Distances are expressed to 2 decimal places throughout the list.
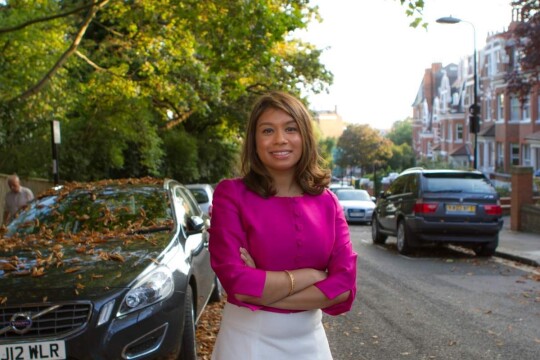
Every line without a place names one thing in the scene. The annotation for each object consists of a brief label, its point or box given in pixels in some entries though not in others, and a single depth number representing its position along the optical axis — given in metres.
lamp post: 21.23
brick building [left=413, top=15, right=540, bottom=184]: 39.78
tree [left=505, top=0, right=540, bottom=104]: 19.70
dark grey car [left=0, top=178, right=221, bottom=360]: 4.51
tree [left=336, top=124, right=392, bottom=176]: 64.62
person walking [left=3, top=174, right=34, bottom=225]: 11.74
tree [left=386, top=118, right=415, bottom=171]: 68.86
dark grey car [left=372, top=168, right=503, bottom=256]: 12.83
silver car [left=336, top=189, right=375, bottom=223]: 25.06
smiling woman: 2.42
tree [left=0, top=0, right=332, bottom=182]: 13.29
